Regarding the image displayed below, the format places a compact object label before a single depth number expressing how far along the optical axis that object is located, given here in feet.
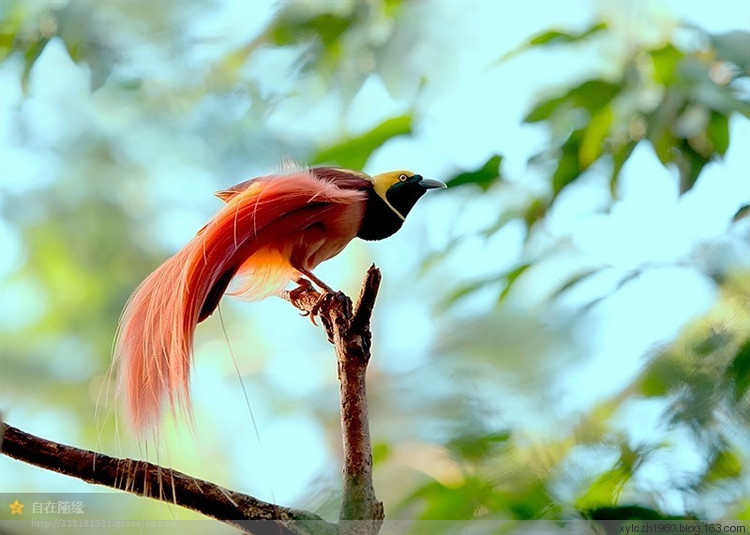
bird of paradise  41.89
